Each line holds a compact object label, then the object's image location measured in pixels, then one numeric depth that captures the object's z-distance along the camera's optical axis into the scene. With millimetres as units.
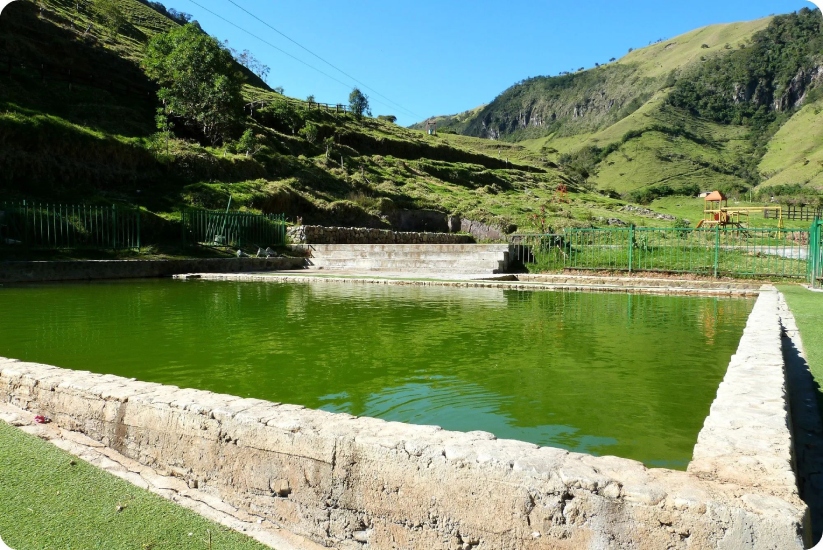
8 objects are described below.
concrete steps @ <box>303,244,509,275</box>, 17750
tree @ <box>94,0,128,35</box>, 46306
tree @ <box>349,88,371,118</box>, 71312
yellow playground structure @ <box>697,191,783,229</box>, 25206
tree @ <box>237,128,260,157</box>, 31172
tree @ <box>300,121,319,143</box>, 44219
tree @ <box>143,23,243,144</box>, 32375
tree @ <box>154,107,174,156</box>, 26984
